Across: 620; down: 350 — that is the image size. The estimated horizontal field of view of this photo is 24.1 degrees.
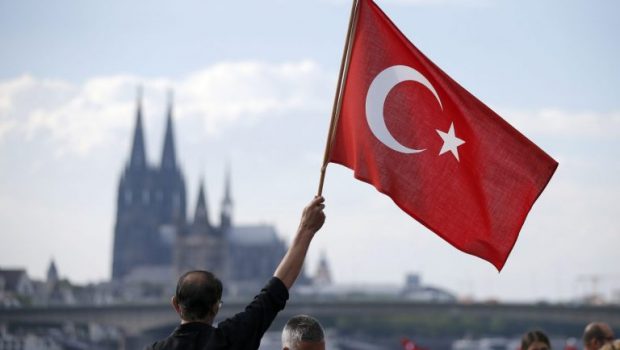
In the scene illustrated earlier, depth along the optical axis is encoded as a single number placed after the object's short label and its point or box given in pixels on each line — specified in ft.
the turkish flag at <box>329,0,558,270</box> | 30.19
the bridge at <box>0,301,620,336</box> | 328.08
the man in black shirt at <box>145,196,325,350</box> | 20.24
